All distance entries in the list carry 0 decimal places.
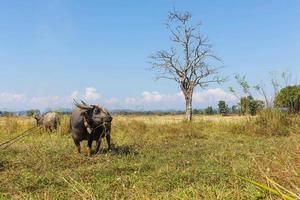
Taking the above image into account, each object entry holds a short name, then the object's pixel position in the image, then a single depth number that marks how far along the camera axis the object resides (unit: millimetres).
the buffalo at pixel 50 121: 13058
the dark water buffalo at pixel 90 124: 7405
